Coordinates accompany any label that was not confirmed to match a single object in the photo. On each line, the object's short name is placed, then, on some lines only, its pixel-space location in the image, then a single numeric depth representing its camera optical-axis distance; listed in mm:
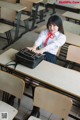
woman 1861
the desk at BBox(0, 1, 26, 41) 2818
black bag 1613
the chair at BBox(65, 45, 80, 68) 1944
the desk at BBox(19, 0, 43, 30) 3180
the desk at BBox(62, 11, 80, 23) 2929
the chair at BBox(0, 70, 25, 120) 1423
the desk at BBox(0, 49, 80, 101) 1487
